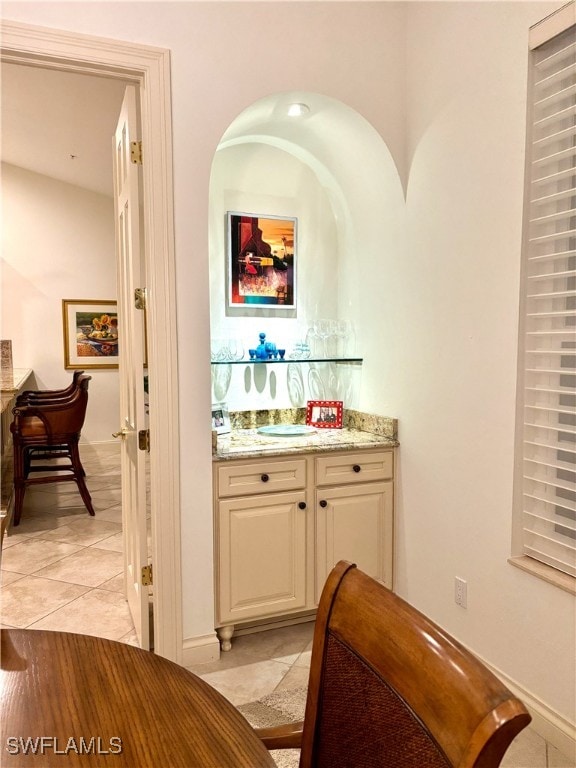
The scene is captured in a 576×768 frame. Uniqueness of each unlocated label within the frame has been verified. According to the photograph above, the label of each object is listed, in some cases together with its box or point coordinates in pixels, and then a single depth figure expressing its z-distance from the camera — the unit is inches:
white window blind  73.0
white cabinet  97.7
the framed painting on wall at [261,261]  120.3
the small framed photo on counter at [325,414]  121.9
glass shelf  114.8
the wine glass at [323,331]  126.0
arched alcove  110.9
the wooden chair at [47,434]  171.0
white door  90.0
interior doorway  82.4
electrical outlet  91.3
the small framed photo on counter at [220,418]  113.7
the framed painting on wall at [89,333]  272.1
